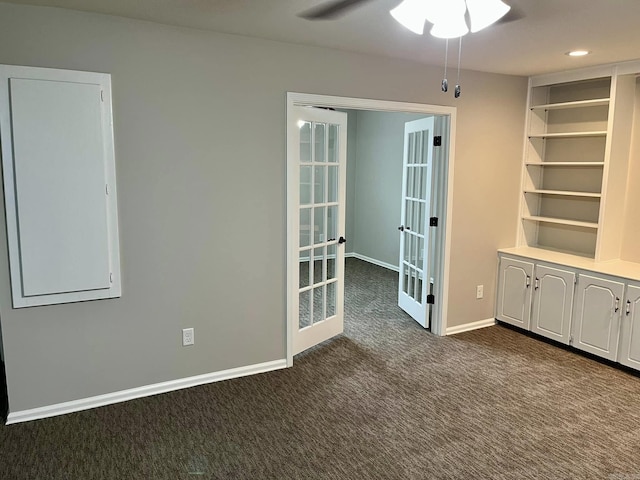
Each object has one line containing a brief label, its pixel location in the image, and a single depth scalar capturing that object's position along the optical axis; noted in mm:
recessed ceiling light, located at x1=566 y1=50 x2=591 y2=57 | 3465
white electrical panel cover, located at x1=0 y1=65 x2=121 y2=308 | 2676
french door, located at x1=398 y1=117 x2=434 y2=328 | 4484
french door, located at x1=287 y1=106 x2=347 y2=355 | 3645
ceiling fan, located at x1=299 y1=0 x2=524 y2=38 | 2107
